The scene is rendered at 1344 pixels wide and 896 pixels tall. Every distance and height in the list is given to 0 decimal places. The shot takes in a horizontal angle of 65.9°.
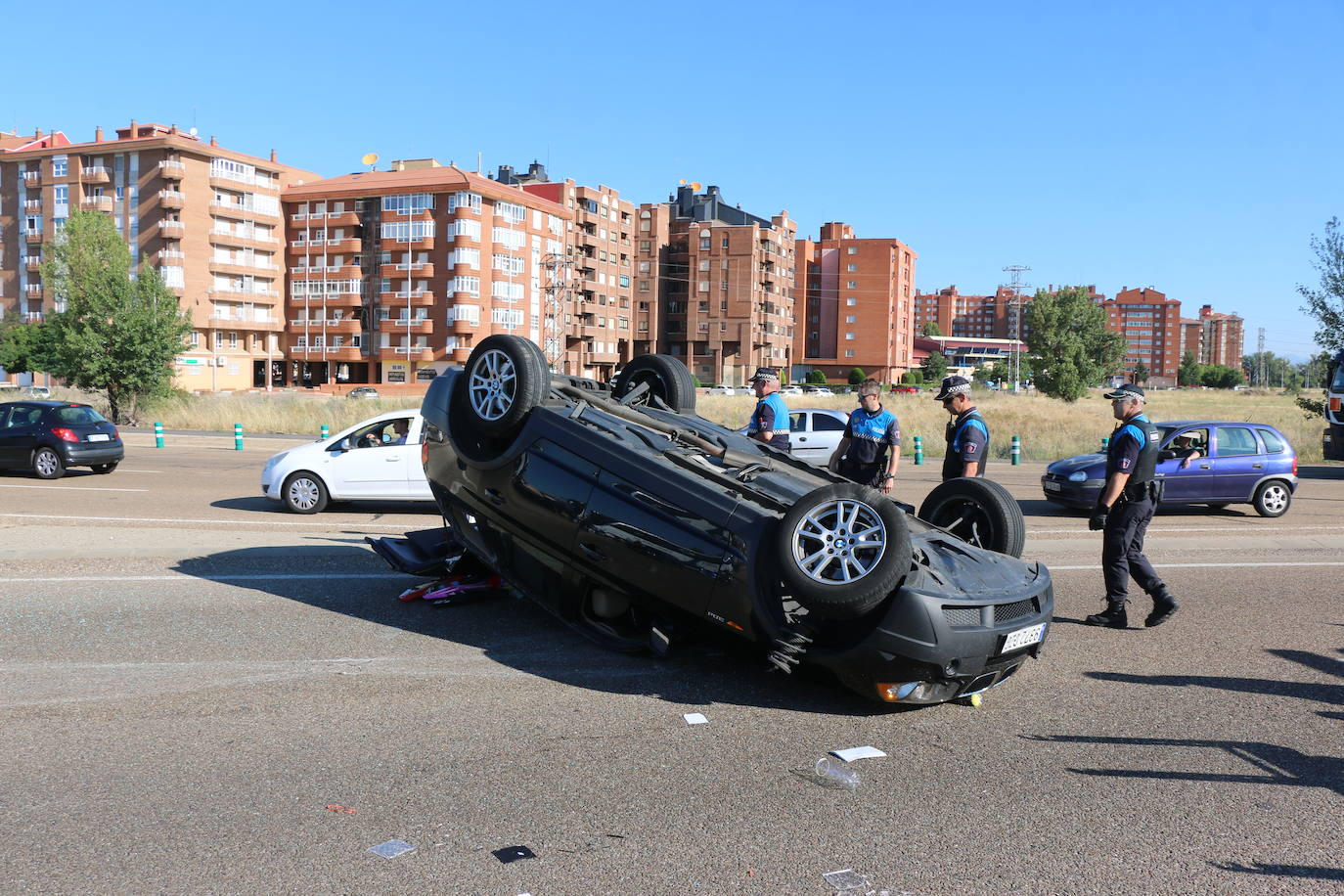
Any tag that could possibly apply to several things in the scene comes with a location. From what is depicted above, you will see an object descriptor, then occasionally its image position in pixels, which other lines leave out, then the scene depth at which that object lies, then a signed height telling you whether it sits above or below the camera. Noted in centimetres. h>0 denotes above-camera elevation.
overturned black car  511 -89
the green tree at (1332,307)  2959 +238
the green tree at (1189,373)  17912 +190
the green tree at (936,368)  11819 +142
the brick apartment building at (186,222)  7856 +1151
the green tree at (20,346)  7469 +153
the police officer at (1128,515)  741 -95
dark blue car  1491 -126
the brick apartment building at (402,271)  7850 +793
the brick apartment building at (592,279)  9375 +910
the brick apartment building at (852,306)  12419 +885
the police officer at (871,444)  878 -55
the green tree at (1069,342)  6781 +266
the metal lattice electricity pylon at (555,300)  8788 +641
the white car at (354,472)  1326 -129
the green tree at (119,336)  3762 +120
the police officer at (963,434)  806 -42
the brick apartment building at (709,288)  10988 +960
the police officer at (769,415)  1027 -37
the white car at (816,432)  2123 -112
